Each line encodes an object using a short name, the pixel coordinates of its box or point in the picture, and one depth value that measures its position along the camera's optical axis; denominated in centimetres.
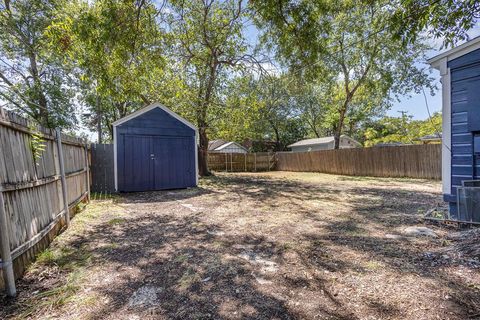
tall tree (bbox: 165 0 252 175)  931
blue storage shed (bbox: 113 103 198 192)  793
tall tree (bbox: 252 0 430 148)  436
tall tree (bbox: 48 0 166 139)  432
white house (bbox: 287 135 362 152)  2420
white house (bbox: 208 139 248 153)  2839
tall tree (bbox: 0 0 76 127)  1088
